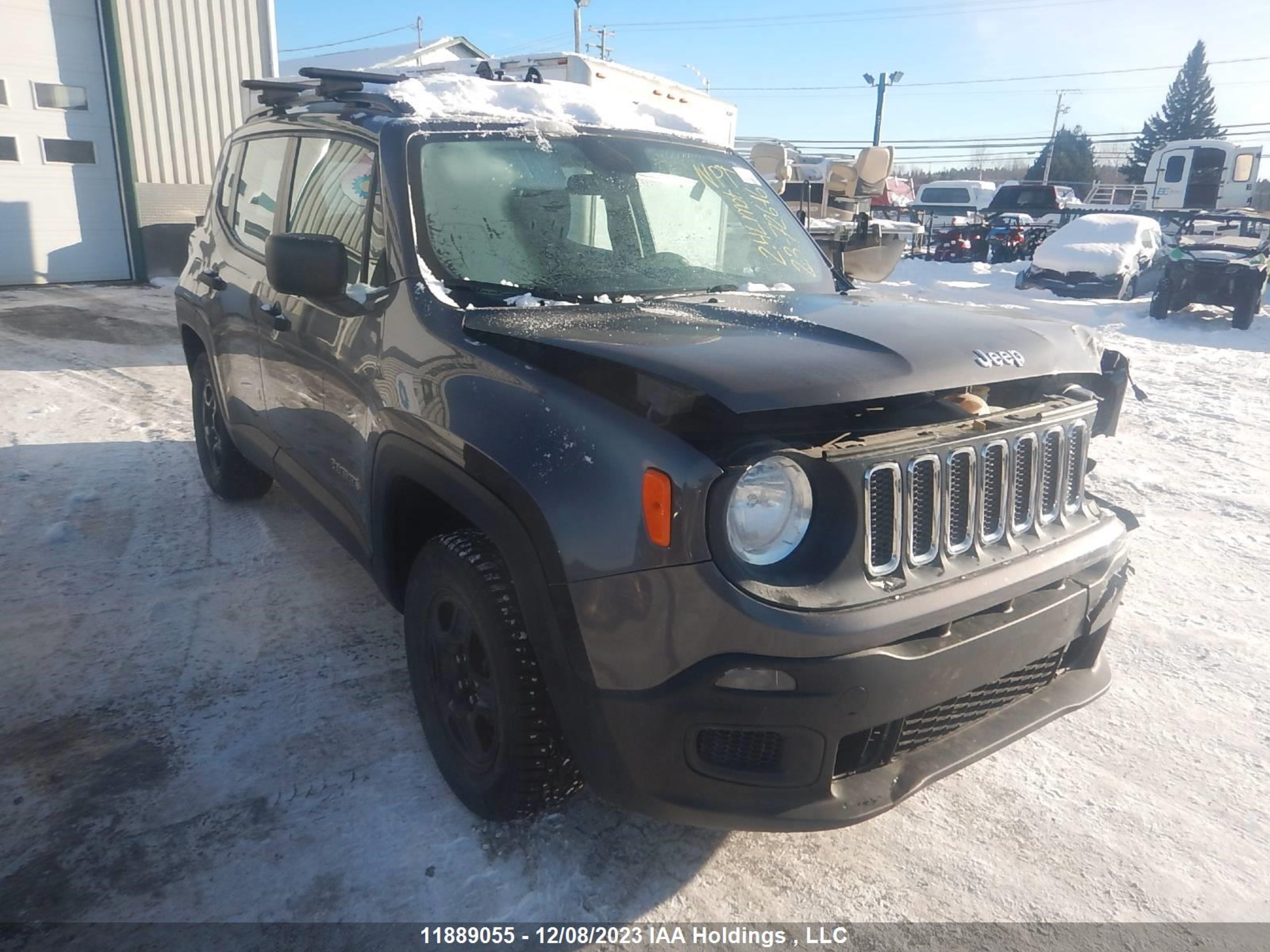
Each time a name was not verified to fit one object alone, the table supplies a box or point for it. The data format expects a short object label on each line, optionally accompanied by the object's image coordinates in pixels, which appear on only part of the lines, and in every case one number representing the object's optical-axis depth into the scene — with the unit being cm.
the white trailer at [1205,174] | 2630
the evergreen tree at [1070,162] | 6050
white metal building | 1202
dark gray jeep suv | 192
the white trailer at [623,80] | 943
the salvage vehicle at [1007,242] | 2317
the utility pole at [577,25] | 4319
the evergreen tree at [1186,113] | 6097
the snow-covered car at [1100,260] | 1537
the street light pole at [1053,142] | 5862
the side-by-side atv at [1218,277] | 1234
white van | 2991
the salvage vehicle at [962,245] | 2203
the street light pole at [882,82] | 4250
